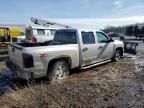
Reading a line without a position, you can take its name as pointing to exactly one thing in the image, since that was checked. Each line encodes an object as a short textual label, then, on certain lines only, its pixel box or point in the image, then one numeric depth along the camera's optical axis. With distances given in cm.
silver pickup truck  301
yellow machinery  860
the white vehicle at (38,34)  811
